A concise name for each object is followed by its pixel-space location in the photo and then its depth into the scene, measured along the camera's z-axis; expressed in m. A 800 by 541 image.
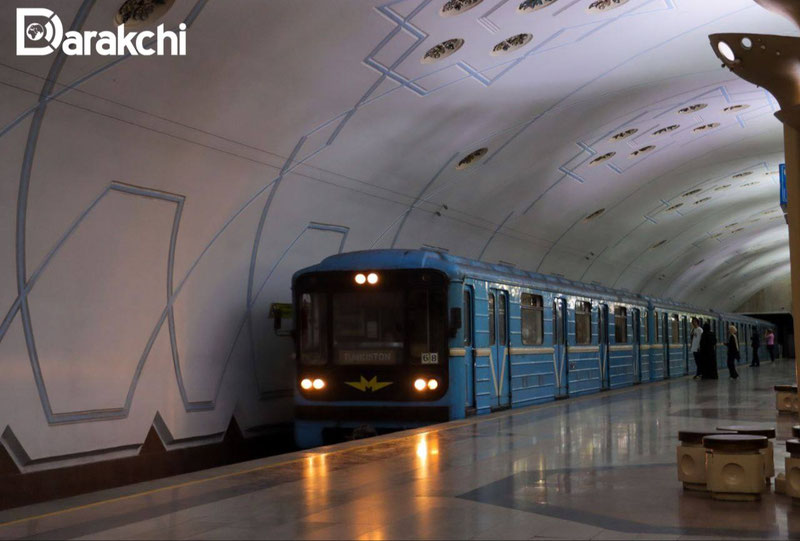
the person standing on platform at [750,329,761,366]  38.97
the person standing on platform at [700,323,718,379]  25.45
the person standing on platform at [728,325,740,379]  27.57
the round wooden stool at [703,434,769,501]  6.81
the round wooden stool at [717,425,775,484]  7.28
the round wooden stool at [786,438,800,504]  6.66
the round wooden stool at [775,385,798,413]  15.14
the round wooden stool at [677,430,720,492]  7.28
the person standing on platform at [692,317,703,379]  25.62
